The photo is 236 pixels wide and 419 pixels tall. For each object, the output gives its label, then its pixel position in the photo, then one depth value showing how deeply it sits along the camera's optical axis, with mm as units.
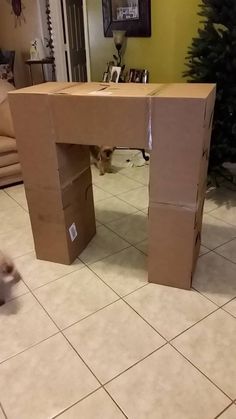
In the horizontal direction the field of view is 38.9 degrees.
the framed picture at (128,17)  3100
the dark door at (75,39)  3993
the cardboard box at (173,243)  1565
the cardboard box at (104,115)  1410
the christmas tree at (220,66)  2215
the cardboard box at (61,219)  1791
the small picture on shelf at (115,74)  3326
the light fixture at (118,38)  3223
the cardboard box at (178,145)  1338
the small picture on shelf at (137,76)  3232
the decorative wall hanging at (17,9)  4911
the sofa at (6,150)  2840
